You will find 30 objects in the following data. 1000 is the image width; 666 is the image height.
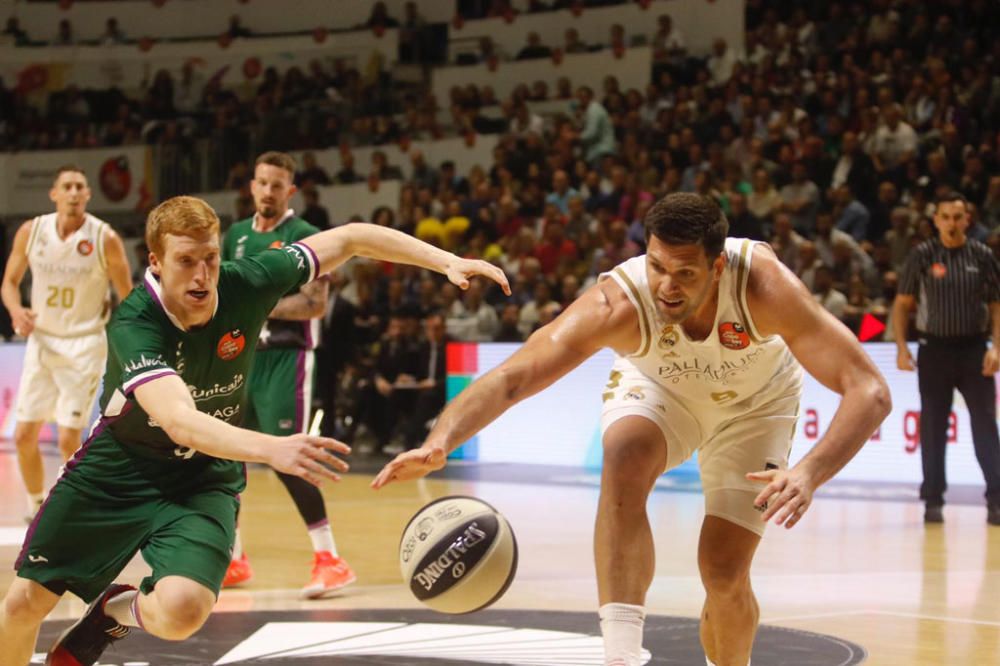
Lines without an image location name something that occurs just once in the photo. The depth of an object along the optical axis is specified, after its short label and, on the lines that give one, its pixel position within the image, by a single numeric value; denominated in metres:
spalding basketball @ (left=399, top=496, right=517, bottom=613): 4.32
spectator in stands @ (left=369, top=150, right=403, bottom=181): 19.75
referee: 9.62
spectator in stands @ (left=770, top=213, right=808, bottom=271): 13.37
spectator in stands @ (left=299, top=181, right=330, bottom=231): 18.14
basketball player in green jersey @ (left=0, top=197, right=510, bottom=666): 4.58
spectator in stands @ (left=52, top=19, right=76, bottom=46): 24.14
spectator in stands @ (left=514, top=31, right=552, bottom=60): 20.75
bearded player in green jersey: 7.22
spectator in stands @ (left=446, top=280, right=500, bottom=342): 14.90
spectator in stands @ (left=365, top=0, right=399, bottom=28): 23.08
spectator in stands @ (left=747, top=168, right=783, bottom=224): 14.78
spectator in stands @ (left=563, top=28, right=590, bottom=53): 20.31
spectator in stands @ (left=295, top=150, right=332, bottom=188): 20.19
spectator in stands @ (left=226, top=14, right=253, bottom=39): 24.16
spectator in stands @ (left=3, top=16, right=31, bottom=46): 24.16
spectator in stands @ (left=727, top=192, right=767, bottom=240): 13.84
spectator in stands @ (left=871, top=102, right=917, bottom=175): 14.95
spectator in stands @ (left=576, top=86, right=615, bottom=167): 17.91
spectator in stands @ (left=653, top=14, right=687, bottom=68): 19.03
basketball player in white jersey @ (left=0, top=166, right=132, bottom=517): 9.10
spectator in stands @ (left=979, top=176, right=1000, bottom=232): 13.60
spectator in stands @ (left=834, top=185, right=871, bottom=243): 14.14
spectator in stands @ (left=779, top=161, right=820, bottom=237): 14.48
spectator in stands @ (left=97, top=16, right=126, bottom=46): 24.14
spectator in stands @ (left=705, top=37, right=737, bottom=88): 18.36
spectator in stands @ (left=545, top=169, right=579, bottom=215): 17.00
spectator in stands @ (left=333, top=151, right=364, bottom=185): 20.09
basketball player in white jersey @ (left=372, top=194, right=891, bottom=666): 4.18
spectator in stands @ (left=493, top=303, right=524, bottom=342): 14.23
